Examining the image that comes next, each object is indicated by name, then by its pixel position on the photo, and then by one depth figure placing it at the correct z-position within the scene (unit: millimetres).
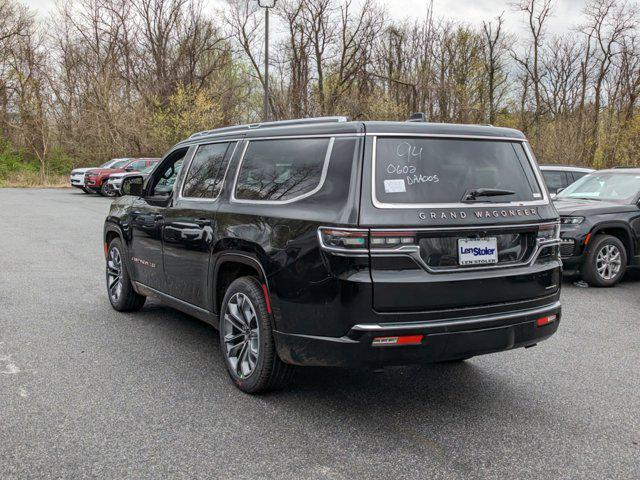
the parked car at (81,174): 30906
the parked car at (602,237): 9023
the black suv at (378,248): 3635
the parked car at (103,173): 29375
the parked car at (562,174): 13711
